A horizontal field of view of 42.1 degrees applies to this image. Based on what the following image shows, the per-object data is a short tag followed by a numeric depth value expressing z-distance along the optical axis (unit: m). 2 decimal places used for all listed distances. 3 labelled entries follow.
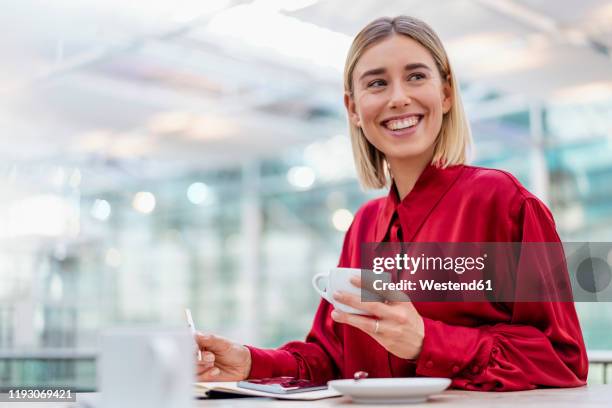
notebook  1.21
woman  1.28
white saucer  1.07
